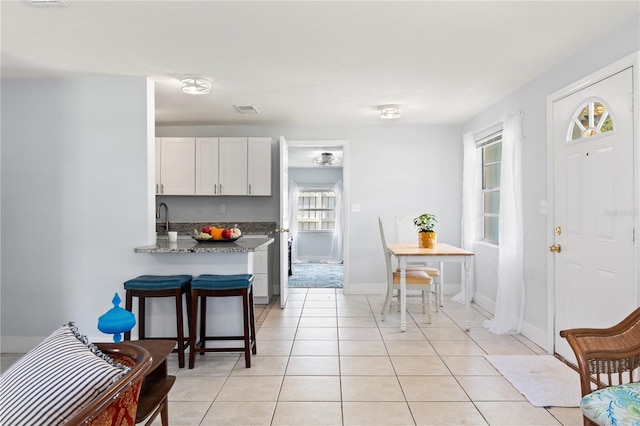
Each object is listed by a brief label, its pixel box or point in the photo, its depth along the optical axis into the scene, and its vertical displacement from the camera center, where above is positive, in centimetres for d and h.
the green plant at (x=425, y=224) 449 -13
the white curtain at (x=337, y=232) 971 -49
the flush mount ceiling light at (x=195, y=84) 356 +116
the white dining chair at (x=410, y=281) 420 -73
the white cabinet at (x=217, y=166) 537 +62
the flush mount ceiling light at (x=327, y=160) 796 +110
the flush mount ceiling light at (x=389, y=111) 457 +116
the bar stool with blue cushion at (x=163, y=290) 305 -60
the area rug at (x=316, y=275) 666 -120
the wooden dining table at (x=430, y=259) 400 -48
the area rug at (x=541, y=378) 256 -118
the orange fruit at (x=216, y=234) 354 -19
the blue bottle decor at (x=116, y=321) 183 -51
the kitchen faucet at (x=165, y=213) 562 -3
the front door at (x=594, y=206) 255 +4
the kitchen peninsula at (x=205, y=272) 339 -51
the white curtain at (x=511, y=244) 387 -31
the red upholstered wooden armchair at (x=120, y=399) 96 -50
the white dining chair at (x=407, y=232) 522 -26
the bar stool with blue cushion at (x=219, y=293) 307 -62
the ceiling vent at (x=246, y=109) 461 +122
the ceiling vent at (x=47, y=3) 226 +118
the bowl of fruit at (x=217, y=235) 352 -21
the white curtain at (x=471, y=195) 517 +22
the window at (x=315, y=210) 1002 +5
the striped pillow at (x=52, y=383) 96 -44
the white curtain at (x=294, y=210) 971 +5
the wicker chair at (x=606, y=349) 176 -61
